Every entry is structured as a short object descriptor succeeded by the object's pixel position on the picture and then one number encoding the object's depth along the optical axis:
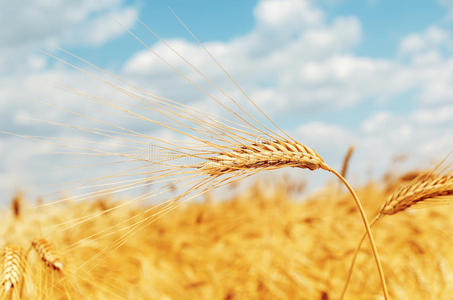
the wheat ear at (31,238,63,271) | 0.66
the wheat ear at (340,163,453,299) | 0.67
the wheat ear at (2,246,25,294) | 0.63
